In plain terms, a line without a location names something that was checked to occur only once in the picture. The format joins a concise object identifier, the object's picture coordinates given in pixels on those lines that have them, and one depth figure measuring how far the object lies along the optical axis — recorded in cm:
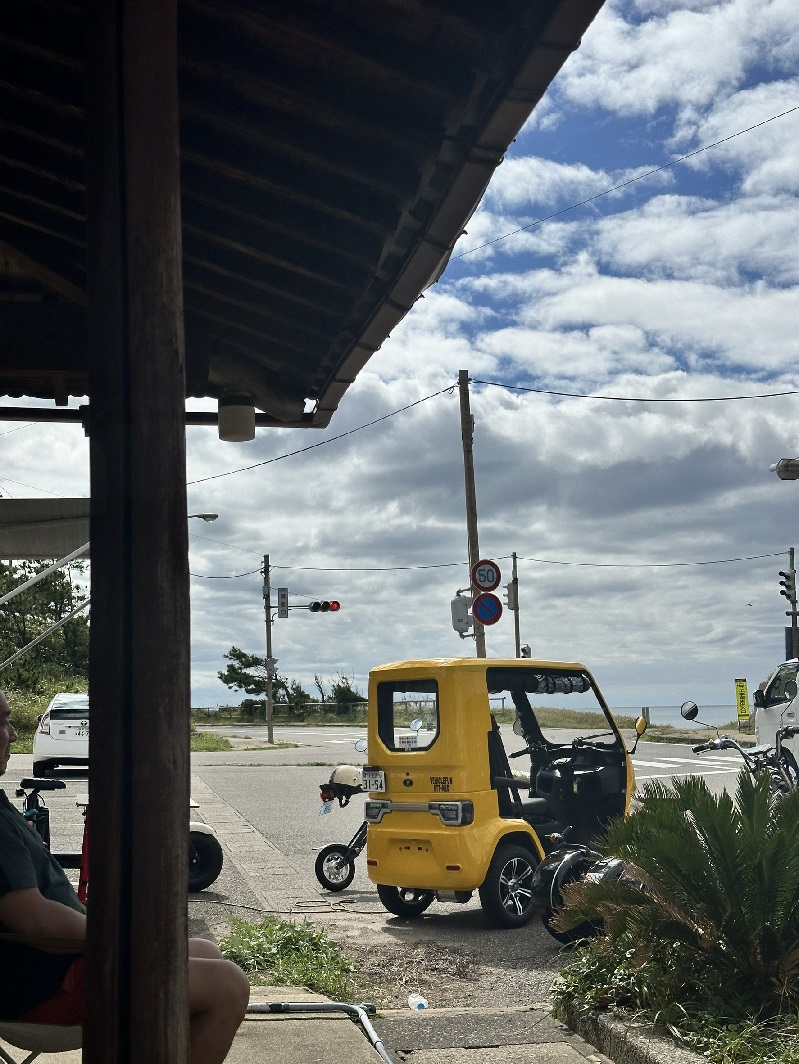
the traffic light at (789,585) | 4928
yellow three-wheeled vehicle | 899
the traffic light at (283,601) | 3838
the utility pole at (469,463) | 2306
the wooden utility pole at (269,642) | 3879
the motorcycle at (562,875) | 764
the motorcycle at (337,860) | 1066
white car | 2202
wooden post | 273
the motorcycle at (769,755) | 963
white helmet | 1115
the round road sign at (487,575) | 1900
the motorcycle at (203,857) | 1025
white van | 2011
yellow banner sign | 3653
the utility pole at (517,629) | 4692
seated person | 311
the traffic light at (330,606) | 3759
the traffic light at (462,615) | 2012
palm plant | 538
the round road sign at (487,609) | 1883
